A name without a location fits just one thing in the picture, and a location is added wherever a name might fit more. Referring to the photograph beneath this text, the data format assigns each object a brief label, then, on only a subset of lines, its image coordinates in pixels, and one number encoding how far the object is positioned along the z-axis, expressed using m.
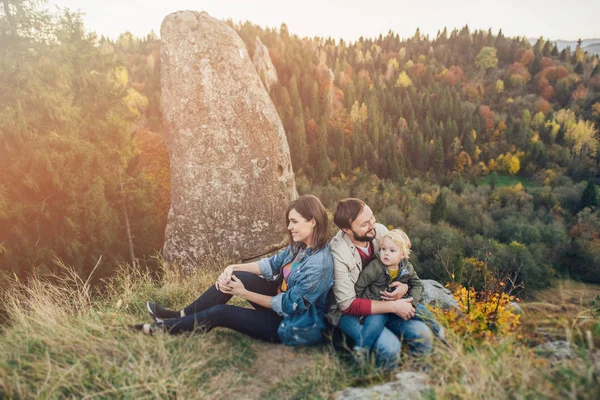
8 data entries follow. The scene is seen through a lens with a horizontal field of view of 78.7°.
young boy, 3.44
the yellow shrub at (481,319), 3.19
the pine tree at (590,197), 44.25
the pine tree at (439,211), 39.69
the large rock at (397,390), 2.49
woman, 3.40
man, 3.28
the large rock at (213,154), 8.20
